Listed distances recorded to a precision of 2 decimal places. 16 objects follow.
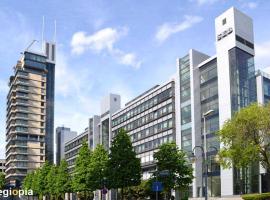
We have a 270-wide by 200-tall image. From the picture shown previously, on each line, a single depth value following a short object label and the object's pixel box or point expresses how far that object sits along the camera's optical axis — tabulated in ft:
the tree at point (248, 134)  121.15
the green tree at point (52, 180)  240.04
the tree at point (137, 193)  216.52
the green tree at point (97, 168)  174.67
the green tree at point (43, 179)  265.38
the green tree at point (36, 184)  270.25
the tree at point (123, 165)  150.36
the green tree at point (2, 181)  373.33
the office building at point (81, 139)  327.83
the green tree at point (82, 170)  185.99
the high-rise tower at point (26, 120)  394.34
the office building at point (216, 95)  180.26
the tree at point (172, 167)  142.88
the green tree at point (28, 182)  305.58
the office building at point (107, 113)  305.75
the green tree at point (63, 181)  227.68
